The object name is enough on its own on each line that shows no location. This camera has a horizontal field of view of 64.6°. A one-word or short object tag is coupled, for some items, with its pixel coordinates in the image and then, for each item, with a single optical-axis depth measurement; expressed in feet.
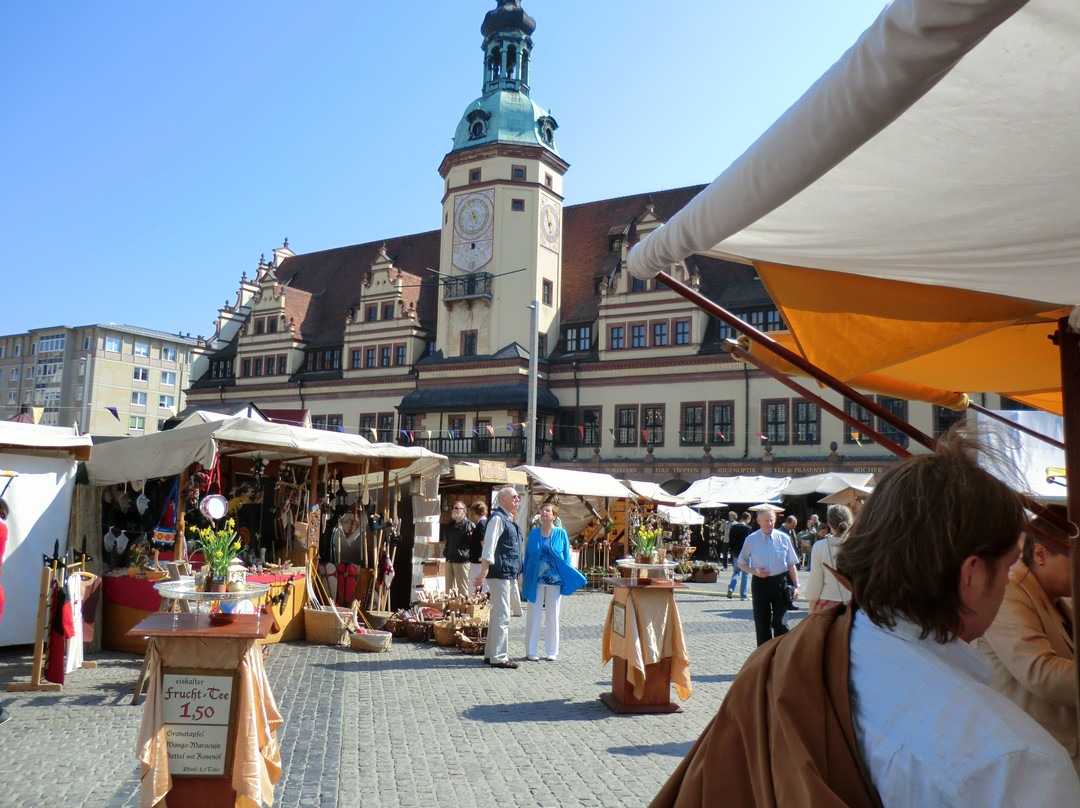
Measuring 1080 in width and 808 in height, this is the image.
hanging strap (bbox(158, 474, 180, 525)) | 35.12
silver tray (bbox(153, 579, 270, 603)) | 17.71
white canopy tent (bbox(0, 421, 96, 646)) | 33.40
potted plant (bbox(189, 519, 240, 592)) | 18.79
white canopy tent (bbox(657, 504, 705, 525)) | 80.48
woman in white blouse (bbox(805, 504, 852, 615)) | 25.25
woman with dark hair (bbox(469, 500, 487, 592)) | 46.92
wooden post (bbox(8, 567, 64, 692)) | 27.02
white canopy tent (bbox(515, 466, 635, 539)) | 64.08
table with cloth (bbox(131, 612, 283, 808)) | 15.28
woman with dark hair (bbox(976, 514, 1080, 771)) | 8.77
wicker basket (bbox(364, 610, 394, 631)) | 40.88
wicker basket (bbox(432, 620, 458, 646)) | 38.24
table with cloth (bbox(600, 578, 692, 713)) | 26.11
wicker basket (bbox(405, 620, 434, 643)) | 39.86
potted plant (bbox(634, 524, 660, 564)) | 29.58
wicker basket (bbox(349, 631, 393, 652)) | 35.64
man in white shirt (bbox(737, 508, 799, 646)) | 30.22
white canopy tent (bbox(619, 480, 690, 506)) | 73.82
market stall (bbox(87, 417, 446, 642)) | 34.47
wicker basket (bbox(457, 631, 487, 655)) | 36.55
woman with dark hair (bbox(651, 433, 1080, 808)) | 4.08
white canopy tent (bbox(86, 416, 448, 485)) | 33.55
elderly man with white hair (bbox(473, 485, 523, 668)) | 33.68
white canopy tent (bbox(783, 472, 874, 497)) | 87.25
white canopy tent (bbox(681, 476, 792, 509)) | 86.63
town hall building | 114.11
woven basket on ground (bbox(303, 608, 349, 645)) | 37.35
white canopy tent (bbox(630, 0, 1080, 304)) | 4.39
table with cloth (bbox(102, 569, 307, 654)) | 33.91
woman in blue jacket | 34.96
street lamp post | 84.67
